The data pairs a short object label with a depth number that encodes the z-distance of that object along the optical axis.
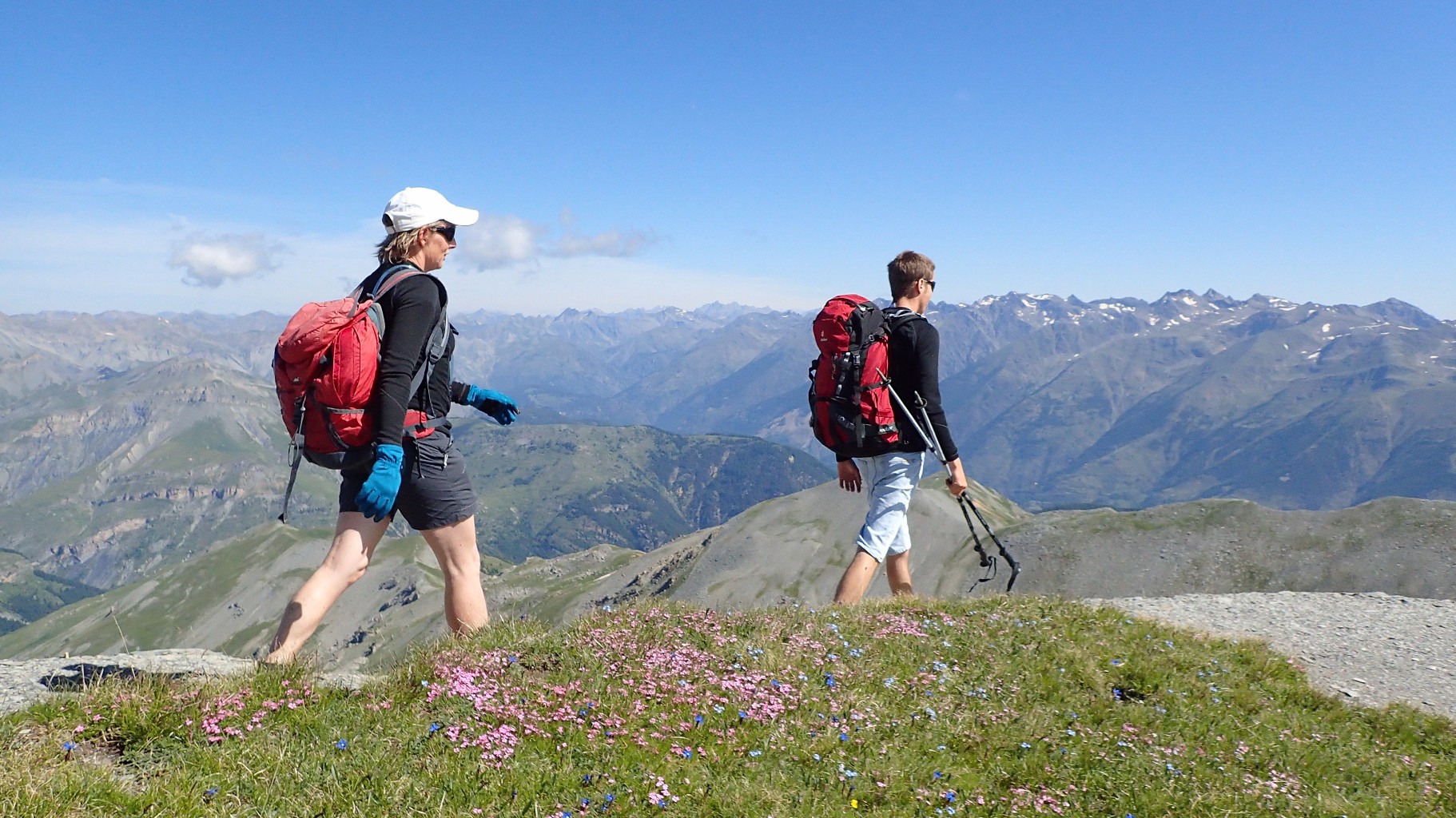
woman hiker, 6.37
